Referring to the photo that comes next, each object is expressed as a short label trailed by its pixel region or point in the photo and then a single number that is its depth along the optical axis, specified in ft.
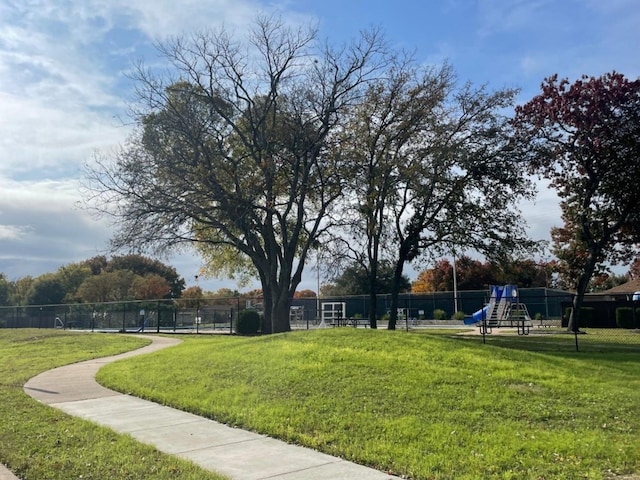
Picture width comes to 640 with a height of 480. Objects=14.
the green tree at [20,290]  268.00
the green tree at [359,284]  90.47
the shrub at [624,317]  103.01
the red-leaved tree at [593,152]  83.92
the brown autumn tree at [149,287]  239.71
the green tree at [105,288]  224.53
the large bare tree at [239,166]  75.87
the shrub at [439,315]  144.66
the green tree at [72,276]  258.37
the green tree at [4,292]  277.44
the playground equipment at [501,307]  97.40
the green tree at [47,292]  253.65
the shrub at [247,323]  96.02
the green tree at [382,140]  77.77
